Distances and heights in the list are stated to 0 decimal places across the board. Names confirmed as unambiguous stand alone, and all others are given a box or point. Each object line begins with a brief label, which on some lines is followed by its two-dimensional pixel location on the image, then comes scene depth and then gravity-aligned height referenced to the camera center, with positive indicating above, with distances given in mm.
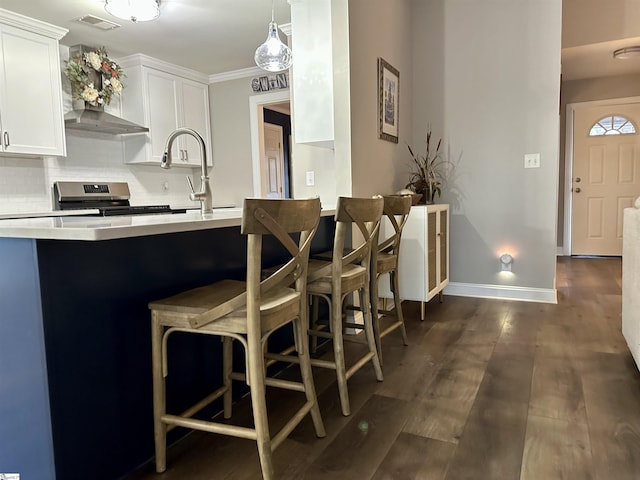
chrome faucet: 1835 +127
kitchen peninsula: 1222 -394
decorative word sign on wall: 4852 +1331
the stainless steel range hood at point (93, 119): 3926 +802
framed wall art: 3238 +745
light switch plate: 3582 +272
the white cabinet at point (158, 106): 4578 +1071
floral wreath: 3975 +1214
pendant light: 2791 +943
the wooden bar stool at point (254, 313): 1303 -341
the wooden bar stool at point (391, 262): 2314 -355
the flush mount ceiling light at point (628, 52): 4598 +1449
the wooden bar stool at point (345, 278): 1854 -349
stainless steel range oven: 4039 +95
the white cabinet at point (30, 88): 3428 +988
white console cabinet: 3096 -422
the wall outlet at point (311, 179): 3102 +153
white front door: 5773 +149
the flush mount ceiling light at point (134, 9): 2688 +1220
